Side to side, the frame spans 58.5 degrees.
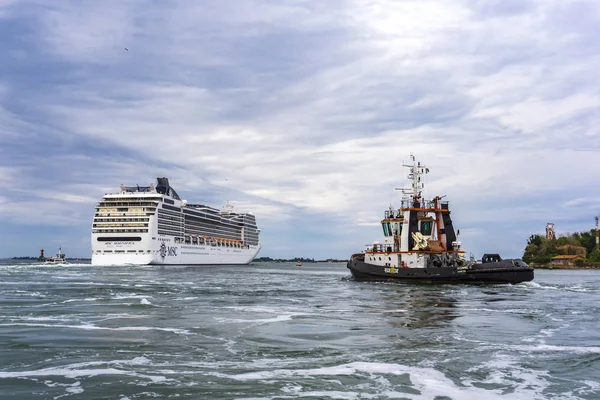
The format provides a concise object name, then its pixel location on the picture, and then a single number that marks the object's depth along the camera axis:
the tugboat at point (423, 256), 53.72
